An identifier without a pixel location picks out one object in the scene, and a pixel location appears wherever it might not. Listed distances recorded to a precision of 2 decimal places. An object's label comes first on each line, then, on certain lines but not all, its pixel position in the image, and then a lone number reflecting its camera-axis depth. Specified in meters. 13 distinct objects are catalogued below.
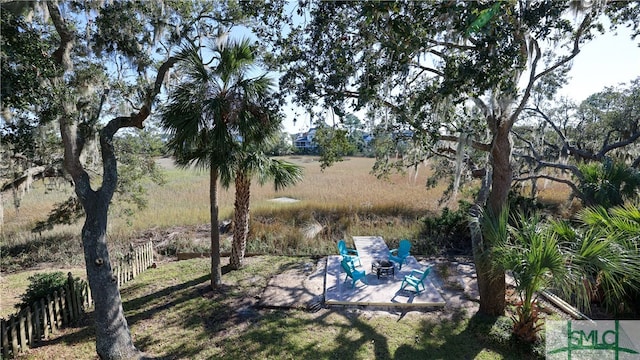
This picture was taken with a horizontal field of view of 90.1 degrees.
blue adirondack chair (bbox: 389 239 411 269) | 8.33
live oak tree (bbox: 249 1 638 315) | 4.33
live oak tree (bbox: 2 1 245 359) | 4.58
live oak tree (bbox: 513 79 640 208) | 6.86
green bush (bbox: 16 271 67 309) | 5.70
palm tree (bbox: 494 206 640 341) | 4.08
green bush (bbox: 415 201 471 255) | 11.07
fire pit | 7.76
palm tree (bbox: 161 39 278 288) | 6.21
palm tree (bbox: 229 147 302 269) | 7.25
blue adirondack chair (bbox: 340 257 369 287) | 7.14
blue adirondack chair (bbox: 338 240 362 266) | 8.22
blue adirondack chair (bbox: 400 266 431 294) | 6.89
